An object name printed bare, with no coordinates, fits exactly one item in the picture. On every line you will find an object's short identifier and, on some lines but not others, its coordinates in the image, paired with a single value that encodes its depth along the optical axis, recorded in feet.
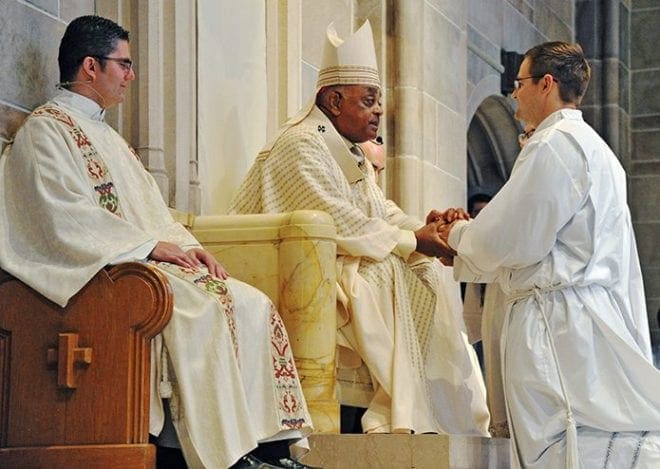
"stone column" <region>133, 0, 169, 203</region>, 42.09
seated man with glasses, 32.16
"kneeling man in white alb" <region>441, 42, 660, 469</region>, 38.26
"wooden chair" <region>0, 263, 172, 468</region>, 31.66
